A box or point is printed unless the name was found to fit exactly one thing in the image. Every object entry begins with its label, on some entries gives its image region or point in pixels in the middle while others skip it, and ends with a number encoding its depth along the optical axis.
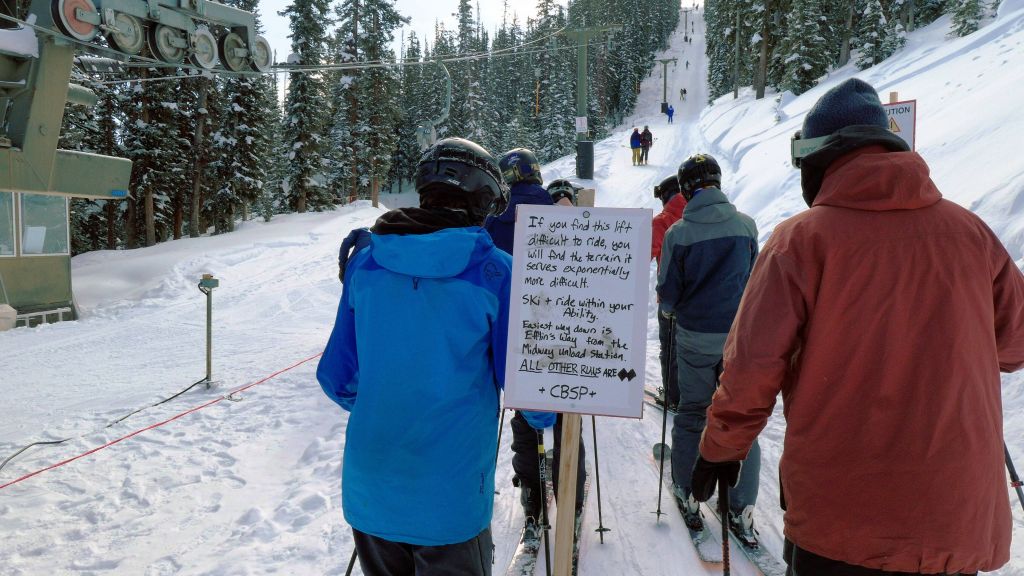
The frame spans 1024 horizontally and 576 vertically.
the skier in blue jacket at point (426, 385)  1.92
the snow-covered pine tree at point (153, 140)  24.08
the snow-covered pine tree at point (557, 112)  51.16
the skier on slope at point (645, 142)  26.84
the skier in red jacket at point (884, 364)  1.57
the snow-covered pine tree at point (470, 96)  47.03
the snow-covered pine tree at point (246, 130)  27.20
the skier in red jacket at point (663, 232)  5.22
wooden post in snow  2.50
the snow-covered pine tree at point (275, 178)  40.53
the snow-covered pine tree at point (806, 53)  30.53
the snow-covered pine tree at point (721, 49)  46.72
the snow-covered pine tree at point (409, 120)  58.75
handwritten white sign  2.33
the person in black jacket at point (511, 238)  3.62
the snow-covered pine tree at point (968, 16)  23.91
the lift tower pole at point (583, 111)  18.83
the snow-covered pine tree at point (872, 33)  30.38
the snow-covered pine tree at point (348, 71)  29.30
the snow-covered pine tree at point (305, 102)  27.84
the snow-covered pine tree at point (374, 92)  29.31
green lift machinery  9.70
